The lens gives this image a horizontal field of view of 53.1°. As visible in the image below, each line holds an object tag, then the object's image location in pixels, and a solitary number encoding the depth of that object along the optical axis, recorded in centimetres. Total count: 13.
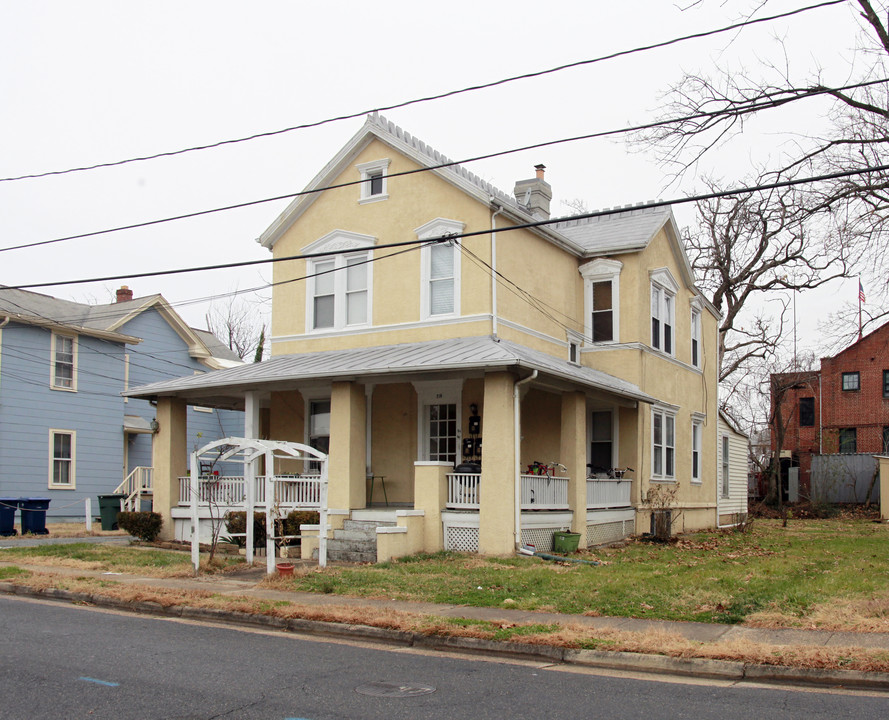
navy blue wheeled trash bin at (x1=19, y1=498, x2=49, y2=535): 2286
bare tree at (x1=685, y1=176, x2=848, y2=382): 3650
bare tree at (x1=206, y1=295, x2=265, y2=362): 5528
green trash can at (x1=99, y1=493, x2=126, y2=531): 2450
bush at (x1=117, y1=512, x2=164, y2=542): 2048
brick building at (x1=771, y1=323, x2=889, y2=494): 4488
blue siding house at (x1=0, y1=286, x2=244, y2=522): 2778
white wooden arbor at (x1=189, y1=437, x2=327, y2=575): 1415
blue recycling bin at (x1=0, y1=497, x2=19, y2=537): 2253
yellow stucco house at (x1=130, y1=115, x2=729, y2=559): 1706
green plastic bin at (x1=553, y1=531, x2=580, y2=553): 1777
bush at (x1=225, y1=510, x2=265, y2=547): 1878
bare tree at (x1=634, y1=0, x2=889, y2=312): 1623
